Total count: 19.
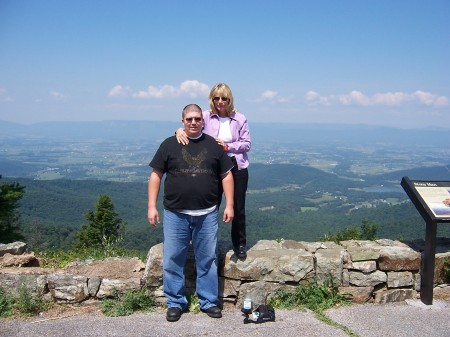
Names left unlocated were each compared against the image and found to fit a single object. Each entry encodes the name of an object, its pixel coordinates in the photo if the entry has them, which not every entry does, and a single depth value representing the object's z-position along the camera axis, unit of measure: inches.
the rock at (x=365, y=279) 191.8
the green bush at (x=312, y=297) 183.8
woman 175.6
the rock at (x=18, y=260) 210.7
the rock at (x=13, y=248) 224.7
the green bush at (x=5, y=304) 171.9
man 165.3
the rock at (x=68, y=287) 182.1
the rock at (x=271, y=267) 185.8
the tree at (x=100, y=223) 1122.0
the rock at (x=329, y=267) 190.2
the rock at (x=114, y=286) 184.4
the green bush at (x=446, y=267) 196.9
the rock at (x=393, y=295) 191.0
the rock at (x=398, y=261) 194.1
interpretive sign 184.7
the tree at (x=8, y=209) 791.1
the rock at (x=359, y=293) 190.4
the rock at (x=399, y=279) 194.1
